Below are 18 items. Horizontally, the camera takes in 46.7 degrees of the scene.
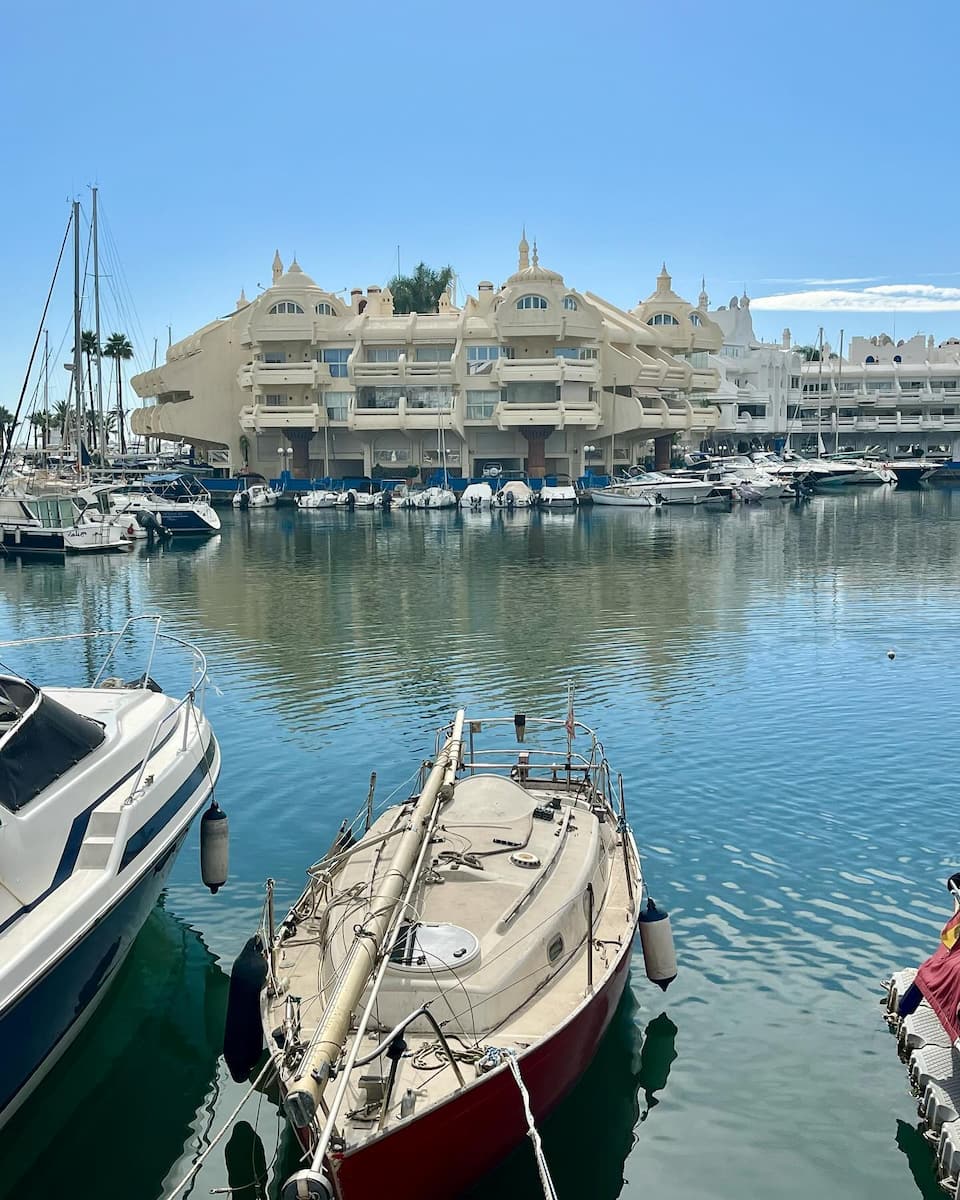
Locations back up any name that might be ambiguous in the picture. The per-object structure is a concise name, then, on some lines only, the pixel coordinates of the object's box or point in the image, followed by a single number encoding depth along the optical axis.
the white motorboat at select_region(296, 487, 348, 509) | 98.56
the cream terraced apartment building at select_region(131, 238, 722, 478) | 99.56
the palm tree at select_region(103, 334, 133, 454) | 133.25
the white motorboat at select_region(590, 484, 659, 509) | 96.44
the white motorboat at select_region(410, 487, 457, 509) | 96.25
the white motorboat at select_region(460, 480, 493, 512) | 96.56
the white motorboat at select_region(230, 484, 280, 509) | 101.81
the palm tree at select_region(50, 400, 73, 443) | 161.06
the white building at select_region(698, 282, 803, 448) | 143.00
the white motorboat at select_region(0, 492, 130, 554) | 63.62
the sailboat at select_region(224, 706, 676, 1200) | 8.86
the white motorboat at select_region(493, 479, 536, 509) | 96.94
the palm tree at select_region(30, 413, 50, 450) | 157.02
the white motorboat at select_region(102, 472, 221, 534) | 78.62
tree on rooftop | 129.50
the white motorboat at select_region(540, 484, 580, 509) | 97.00
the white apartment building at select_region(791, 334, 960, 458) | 143.25
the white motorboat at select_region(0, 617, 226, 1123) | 10.71
